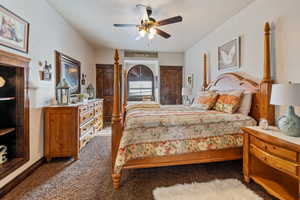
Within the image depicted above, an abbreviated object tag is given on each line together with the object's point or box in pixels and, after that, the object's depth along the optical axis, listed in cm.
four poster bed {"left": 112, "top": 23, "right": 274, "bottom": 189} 188
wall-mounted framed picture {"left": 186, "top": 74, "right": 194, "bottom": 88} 506
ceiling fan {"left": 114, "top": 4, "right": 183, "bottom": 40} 249
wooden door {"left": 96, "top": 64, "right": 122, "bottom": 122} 542
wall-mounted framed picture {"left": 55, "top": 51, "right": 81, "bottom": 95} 299
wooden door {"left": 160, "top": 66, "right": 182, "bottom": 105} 590
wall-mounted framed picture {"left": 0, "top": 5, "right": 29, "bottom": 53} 170
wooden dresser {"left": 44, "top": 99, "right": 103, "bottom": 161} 248
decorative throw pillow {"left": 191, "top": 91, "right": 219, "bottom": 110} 285
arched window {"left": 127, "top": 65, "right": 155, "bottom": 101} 675
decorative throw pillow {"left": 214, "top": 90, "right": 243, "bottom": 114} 245
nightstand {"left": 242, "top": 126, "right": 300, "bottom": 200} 139
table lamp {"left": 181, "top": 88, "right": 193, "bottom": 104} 448
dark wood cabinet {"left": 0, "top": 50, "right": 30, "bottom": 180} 199
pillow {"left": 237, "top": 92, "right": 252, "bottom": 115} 242
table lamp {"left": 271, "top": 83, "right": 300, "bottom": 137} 141
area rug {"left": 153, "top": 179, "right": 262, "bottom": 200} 162
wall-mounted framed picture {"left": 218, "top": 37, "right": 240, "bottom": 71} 292
